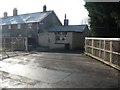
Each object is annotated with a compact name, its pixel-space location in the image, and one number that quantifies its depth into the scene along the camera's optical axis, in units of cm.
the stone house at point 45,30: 1619
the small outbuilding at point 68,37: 1572
